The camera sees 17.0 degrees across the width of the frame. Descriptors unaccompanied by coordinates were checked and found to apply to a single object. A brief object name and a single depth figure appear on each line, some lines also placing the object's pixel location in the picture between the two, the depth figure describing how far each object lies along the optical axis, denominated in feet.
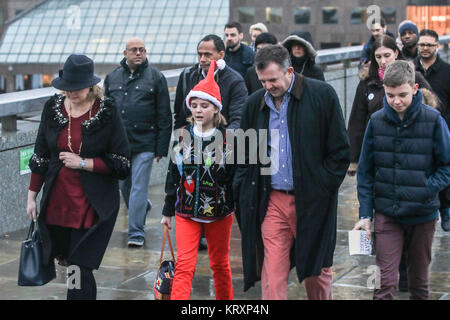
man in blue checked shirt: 29.81
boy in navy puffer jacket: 31.22
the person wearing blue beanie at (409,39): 59.29
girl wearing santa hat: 33.68
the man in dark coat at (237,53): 58.24
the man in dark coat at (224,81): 41.53
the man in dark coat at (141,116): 47.83
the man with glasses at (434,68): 50.01
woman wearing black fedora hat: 32.21
